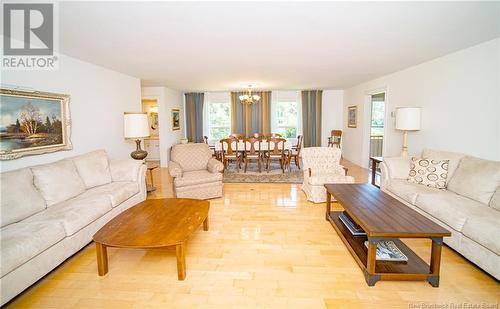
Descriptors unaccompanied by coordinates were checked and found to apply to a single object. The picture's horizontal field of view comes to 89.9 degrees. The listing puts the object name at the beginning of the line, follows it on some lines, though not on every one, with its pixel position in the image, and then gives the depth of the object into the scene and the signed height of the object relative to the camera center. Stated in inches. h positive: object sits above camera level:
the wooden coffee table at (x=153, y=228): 82.6 -33.1
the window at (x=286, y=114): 324.5 +29.8
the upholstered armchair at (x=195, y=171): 158.7 -23.5
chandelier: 255.0 +40.0
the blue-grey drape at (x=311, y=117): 318.7 +25.1
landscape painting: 104.5 +7.2
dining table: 240.2 -8.6
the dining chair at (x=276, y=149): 234.8 -11.6
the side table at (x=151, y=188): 183.4 -37.3
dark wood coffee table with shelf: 77.7 -30.4
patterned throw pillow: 126.4 -19.3
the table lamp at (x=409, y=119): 158.4 +10.8
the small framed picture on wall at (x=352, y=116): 275.0 +22.7
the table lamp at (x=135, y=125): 164.2 +8.4
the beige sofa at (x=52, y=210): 74.2 -28.8
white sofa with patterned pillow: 82.4 -28.0
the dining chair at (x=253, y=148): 235.2 -10.6
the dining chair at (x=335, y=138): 298.2 -2.1
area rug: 212.2 -35.1
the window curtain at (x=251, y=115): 323.0 +28.2
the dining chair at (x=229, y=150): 232.7 -12.3
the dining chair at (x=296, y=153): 243.9 -16.8
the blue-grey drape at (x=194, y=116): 328.5 +28.2
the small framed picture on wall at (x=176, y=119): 294.2 +22.3
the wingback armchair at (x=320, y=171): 156.5 -23.6
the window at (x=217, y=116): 330.6 +28.4
